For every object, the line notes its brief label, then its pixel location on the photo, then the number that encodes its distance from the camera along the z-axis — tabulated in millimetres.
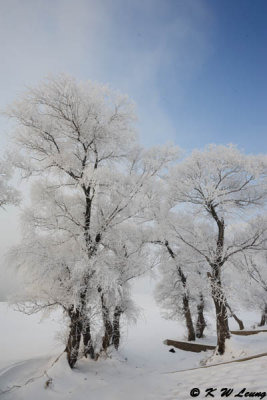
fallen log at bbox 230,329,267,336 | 14596
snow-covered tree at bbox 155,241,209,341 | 14617
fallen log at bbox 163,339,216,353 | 13088
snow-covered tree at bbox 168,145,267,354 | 9234
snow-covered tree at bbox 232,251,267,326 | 9750
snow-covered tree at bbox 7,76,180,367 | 7586
